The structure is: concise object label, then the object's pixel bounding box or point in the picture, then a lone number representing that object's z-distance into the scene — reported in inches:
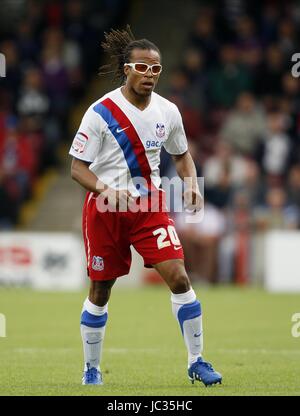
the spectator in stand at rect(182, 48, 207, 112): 882.1
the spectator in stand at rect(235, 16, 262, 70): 880.3
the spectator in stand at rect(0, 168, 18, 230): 841.5
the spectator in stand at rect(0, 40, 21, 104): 895.7
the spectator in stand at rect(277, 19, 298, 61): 876.6
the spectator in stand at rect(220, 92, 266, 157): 839.7
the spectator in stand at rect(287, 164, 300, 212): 795.4
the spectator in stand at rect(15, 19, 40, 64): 927.0
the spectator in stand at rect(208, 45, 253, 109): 875.4
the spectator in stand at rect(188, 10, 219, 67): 900.0
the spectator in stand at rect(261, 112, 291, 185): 814.5
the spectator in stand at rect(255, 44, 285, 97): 863.1
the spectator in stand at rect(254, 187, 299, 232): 785.6
